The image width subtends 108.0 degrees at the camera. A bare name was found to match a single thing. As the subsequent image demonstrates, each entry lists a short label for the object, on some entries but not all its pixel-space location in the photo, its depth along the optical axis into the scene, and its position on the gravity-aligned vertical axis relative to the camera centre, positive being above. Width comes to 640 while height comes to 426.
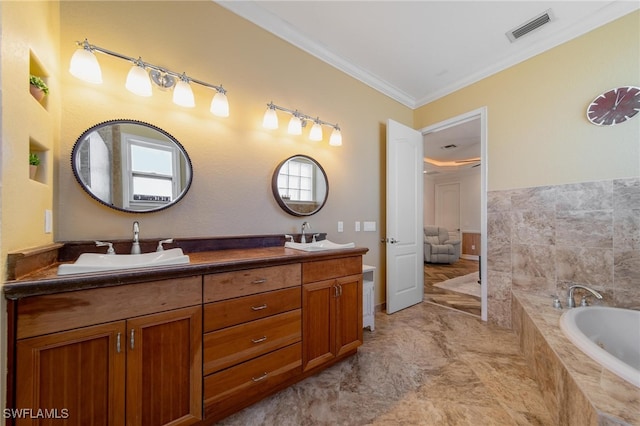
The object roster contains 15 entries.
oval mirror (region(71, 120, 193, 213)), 1.39 +0.32
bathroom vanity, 0.88 -0.59
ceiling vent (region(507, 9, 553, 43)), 1.99 +1.70
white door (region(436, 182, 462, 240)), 7.07 +0.19
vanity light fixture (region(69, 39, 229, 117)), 1.29 +0.86
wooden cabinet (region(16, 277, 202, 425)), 0.87 -0.60
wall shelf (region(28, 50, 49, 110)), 1.10 +0.73
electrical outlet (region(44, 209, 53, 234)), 1.18 -0.03
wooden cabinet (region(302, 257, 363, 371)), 1.62 -0.72
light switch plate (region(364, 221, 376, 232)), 2.81 -0.15
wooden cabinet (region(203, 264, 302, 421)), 1.24 -0.71
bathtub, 1.49 -0.78
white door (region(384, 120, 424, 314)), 2.81 -0.05
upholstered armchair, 5.82 -0.86
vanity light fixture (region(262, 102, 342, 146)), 1.98 +0.85
